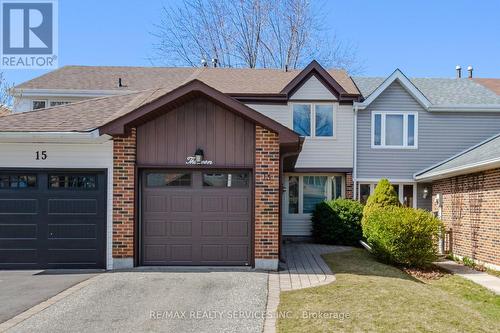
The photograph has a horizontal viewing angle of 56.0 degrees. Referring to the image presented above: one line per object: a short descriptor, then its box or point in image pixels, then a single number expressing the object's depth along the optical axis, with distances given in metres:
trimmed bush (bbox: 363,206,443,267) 11.95
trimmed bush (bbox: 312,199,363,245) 16.58
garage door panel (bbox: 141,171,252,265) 10.78
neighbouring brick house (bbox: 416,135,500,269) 12.16
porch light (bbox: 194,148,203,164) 10.62
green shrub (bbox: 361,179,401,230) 14.90
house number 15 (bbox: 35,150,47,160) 10.74
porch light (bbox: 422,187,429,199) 17.80
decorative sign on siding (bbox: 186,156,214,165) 10.66
